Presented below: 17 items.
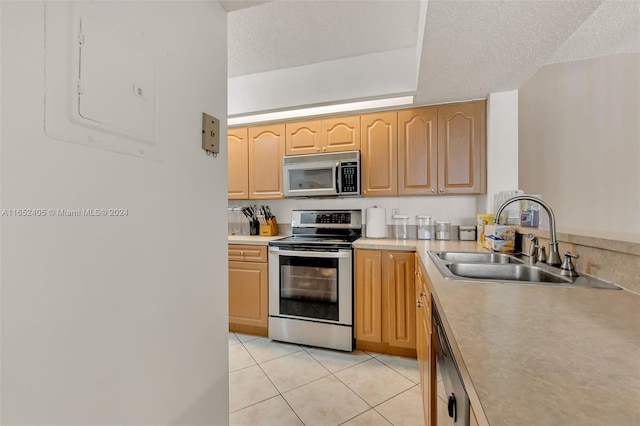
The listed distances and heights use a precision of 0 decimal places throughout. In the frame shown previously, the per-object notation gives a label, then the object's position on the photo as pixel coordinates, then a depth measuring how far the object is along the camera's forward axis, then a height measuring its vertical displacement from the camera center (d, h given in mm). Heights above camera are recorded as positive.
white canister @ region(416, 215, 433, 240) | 2581 -112
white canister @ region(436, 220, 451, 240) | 2545 -130
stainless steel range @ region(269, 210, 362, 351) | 2262 -656
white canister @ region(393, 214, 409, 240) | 2697 -109
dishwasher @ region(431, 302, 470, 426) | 571 -416
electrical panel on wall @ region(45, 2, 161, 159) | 594 +330
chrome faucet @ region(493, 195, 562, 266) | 1221 -130
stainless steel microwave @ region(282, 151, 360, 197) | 2541 +399
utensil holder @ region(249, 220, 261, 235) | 3074 -136
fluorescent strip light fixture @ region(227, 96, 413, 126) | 2445 +1019
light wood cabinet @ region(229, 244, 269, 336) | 2512 -670
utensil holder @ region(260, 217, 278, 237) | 2984 -143
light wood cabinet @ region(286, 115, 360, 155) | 2596 +781
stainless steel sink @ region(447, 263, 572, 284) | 1308 -274
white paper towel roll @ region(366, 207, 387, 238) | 2613 -66
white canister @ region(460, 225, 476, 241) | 2410 -148
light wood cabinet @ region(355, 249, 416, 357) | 2137 -684
